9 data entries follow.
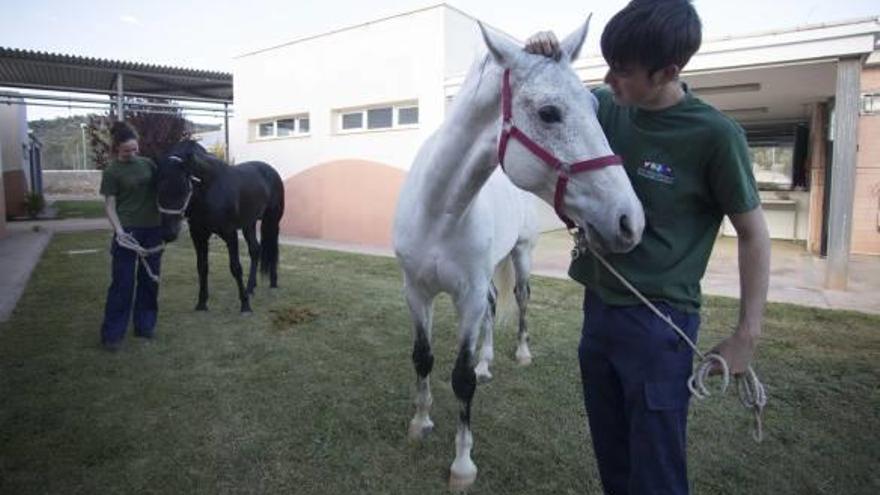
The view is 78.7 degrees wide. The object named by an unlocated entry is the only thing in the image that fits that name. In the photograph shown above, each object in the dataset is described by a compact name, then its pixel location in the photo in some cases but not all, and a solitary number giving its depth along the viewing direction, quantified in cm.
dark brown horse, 419
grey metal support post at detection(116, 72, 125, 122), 1266
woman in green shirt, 391
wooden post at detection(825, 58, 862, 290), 577
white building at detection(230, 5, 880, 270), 809
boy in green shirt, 118
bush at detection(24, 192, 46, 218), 1424
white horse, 137
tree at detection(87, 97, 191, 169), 1530
